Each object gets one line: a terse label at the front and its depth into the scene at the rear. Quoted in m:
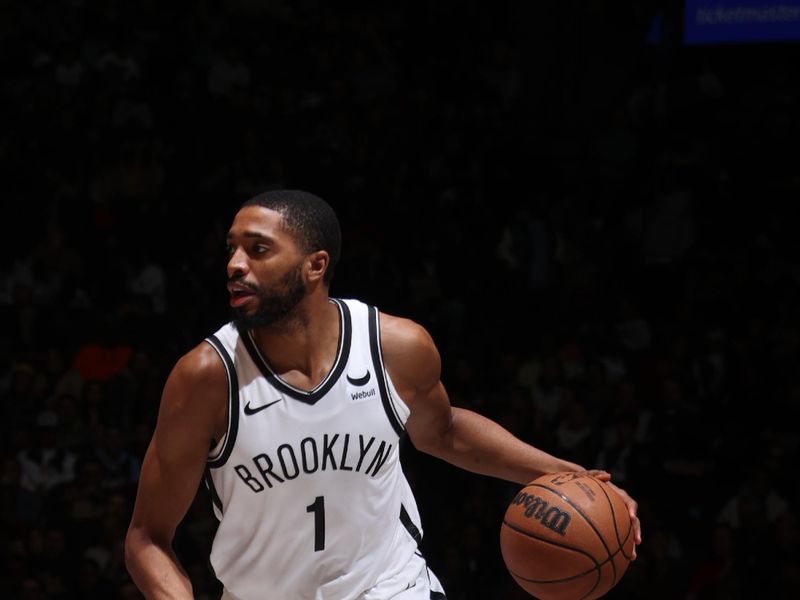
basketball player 6.50
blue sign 15.66
